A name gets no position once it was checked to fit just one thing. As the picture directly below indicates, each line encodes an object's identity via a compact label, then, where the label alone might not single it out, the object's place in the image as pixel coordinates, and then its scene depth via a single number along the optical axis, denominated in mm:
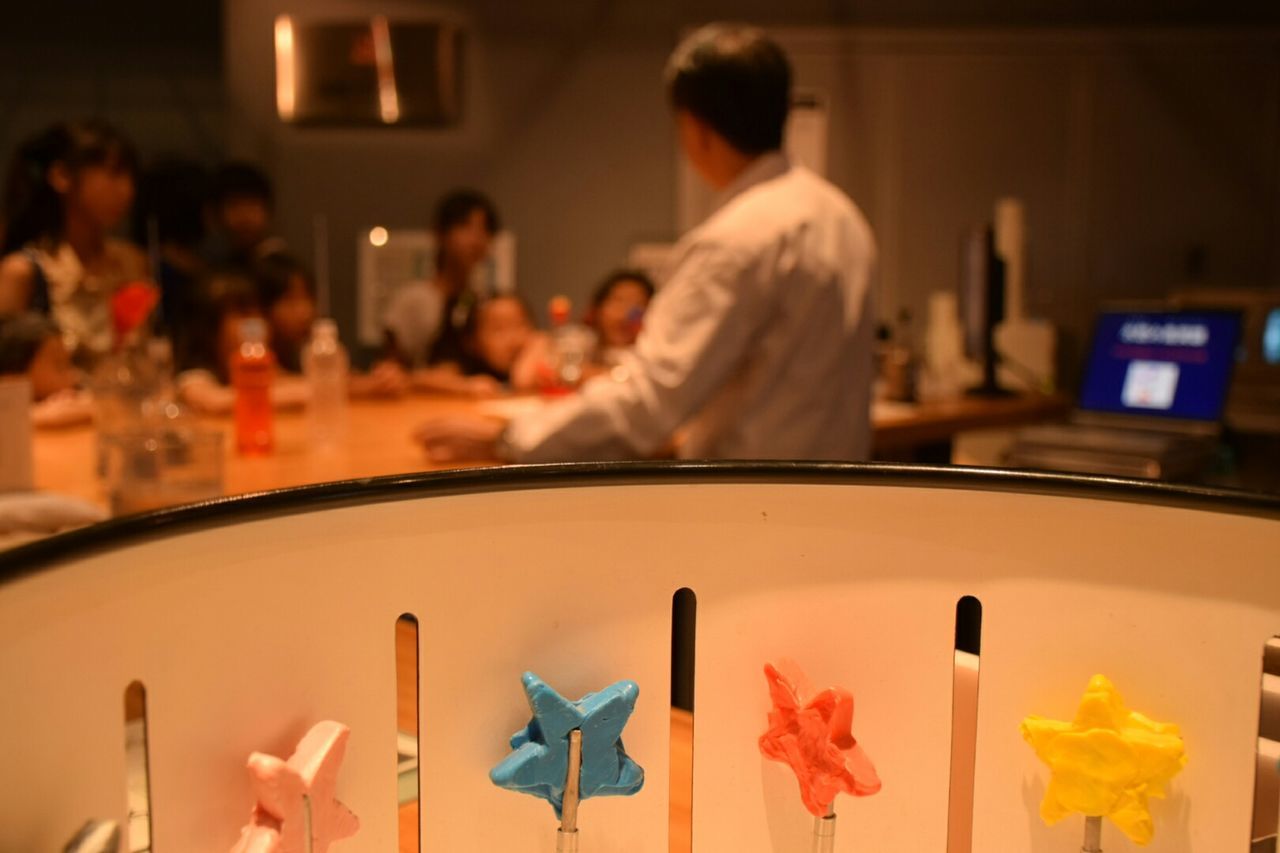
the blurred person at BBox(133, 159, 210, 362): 4551
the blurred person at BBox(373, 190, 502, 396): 3799
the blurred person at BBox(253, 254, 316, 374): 3250
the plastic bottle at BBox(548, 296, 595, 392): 2958
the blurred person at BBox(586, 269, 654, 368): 3721
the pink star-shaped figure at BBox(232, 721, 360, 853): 549
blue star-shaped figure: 624
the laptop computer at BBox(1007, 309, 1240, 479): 2756
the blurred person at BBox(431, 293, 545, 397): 3543
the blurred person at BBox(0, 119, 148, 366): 2732
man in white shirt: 1662
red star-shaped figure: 658
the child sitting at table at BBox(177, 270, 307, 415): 2848
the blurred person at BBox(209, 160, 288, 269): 4543
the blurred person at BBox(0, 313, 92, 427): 2330
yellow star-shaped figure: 616
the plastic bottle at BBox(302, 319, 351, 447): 2199
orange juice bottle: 2078
